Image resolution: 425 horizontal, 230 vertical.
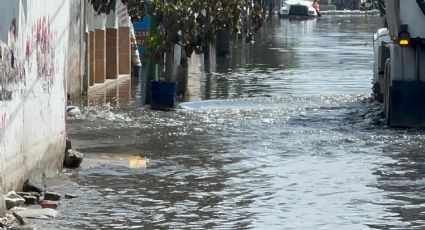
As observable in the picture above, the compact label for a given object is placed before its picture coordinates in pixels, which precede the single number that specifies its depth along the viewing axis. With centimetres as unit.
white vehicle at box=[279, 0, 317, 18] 9556
